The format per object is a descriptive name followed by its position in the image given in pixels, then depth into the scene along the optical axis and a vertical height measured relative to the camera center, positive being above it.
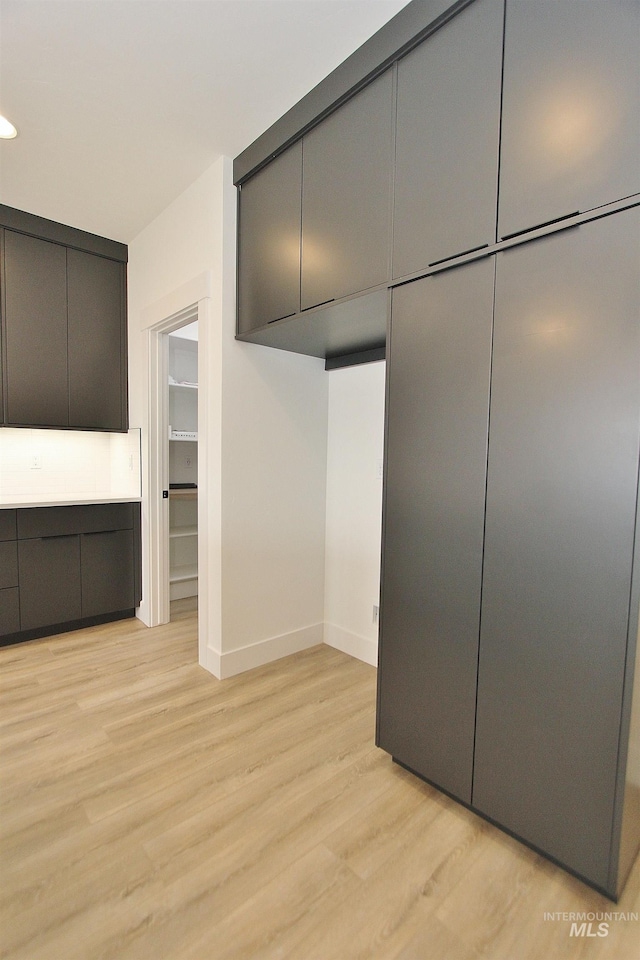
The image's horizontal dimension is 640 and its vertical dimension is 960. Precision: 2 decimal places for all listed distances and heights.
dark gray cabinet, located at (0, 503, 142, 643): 2.85 -0.82
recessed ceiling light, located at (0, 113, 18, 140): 2.16 +1.54
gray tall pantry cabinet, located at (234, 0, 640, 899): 1.18 +0.19
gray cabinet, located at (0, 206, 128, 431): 3.00 +0.85
